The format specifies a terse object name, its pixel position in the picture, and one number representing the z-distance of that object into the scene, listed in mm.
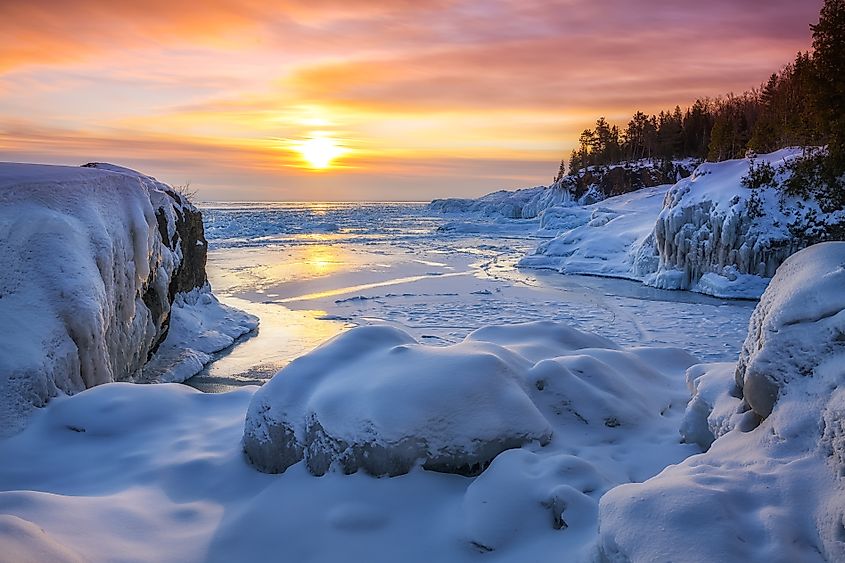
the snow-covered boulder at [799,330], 3494
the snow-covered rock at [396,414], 4375
